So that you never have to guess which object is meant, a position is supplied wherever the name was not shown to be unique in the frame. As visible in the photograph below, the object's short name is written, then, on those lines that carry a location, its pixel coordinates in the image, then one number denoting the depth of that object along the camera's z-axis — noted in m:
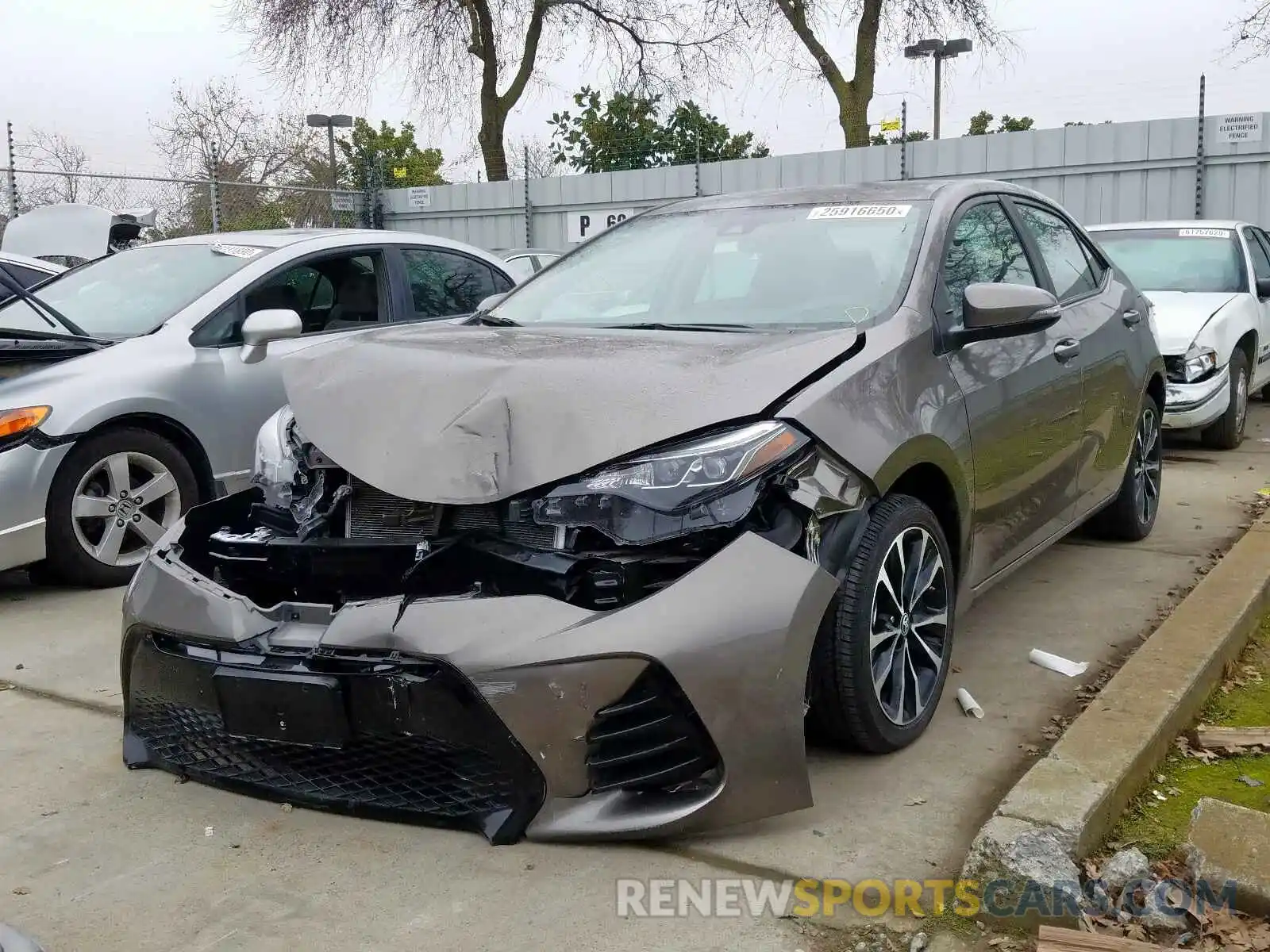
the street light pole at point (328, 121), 20.41
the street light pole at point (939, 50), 20.31
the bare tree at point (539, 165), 28.11
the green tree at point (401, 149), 39.72
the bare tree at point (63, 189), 13.70
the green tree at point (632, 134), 25.56
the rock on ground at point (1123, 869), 2.53
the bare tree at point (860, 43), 19.48
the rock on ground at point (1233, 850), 2.43
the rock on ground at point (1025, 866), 2.44
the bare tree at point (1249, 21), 16.14
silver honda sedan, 4.80
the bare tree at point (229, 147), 24.09
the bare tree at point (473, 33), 22.66
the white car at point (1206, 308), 7.82
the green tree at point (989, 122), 47.73
